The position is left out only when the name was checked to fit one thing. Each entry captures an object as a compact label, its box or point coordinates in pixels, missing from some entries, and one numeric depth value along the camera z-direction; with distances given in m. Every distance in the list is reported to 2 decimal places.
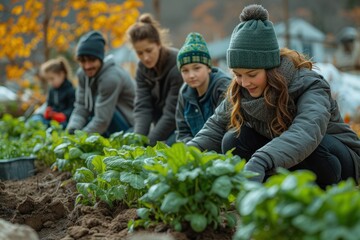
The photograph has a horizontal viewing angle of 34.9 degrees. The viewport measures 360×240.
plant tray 4.87
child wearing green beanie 4.36
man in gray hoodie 6.12
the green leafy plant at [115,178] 2.87
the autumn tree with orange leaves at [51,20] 11.01
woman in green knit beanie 2.88
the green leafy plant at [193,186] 2.22
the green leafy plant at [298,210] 1.55
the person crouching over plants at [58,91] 7.78
